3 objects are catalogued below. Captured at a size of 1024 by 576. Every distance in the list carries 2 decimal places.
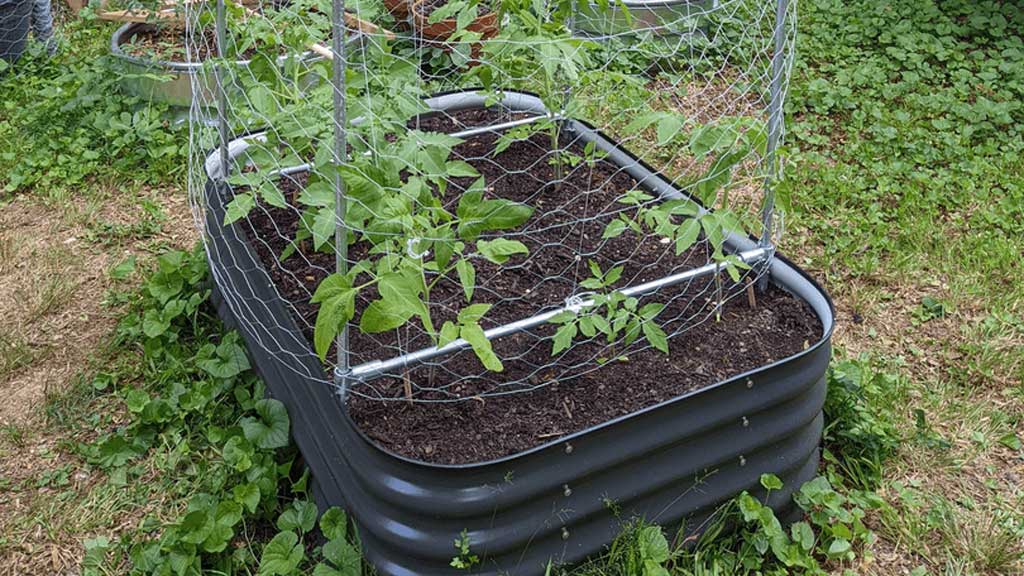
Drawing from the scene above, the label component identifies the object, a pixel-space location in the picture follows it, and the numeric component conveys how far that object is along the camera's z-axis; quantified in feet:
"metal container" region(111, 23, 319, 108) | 13.16
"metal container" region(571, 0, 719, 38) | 15.26
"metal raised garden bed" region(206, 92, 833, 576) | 6.53
